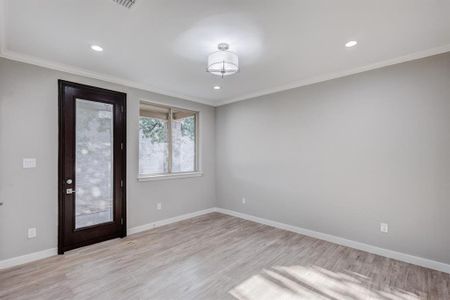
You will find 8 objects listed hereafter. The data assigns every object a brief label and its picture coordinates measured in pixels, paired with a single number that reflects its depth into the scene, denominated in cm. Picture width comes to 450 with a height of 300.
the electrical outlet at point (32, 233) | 287
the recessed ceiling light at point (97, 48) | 259
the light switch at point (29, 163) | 285
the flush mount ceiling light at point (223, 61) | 248
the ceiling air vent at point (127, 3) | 181
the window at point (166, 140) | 425
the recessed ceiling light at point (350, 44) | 249
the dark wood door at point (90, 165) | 313
